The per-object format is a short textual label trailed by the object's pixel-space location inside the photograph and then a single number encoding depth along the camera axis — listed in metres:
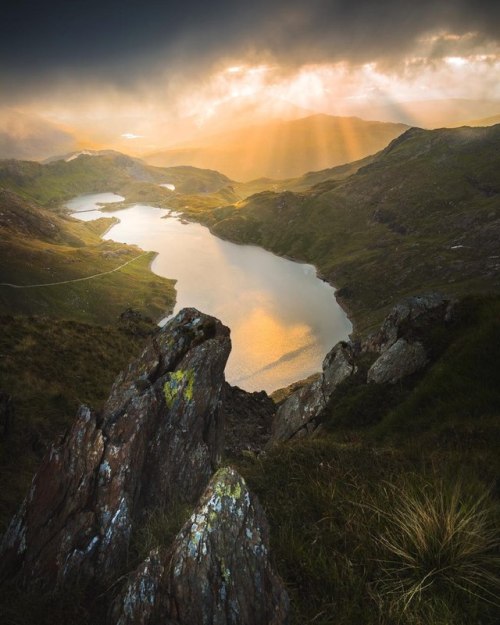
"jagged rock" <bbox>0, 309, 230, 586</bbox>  10.49
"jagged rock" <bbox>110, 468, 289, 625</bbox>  7.00
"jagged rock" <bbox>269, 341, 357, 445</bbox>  26.83
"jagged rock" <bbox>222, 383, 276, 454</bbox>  30.34
